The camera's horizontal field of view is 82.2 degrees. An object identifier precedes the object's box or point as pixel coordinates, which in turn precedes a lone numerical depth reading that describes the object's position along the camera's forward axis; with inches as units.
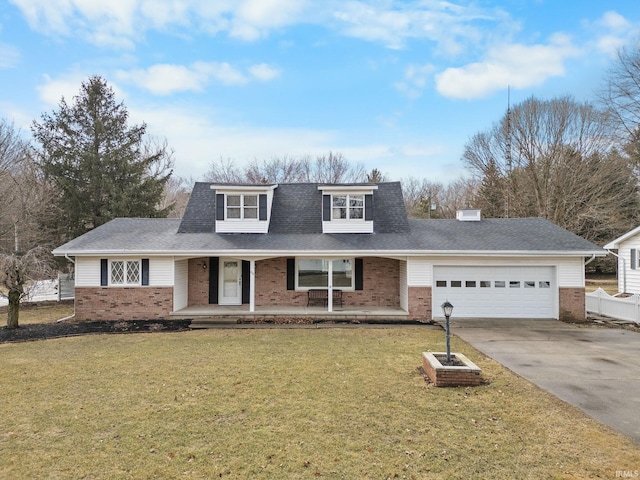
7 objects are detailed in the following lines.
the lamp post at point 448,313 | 272.4
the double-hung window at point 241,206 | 596.7
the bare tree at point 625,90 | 866.1
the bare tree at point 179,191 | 1456.4
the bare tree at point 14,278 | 453.1
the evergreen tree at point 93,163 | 816.9
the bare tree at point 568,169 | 1023.0
